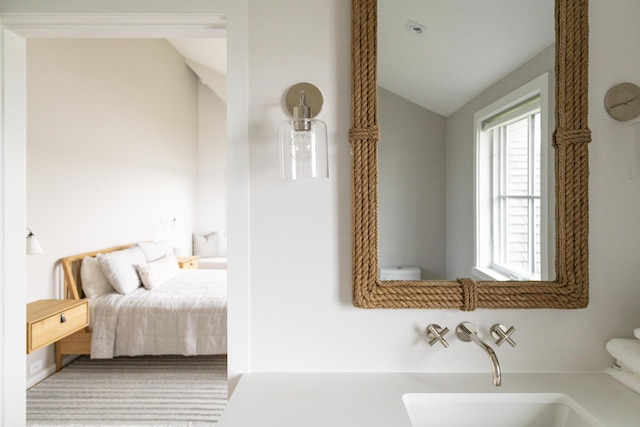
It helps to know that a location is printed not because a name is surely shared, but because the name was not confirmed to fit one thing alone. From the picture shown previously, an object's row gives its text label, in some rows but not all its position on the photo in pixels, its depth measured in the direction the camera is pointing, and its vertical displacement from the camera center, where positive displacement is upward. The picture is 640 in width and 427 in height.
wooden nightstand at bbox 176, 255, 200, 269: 4.97 -0.70
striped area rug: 2.34 -1.27
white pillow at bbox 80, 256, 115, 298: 3.19 -0.60
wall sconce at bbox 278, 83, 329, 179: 1.16 +0.20
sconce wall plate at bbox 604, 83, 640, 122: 1.19 +0.33
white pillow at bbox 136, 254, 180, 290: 3.51 -0.62
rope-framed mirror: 1.19 +0.04
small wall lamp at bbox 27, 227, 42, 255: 2.41 -0.24
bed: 2.97 -0.88
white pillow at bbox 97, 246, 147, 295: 3.26 -0.53
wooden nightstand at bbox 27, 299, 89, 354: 2.20 -0.70
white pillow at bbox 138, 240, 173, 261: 4.16 -0.46
